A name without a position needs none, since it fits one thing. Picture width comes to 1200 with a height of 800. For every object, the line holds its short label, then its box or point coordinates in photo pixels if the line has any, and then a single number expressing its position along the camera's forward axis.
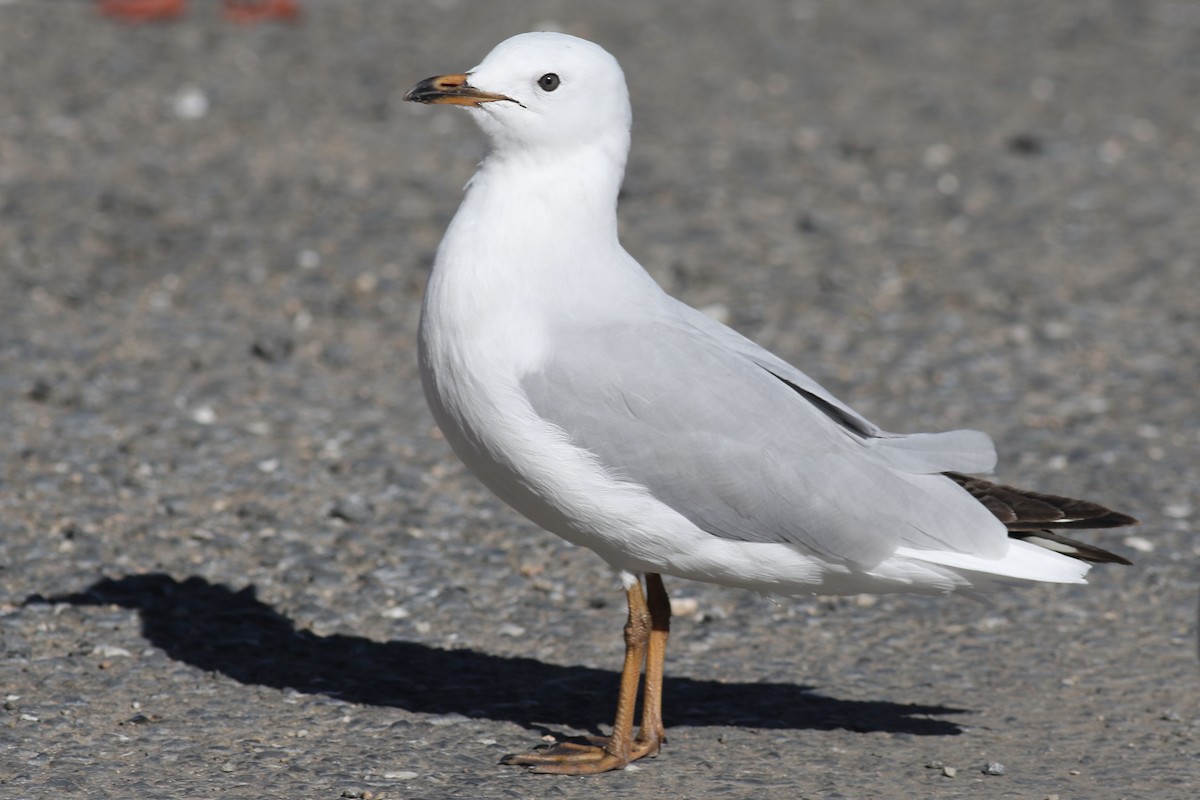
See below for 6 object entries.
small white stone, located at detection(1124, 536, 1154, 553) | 12.80
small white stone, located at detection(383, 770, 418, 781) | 8.98
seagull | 8.85
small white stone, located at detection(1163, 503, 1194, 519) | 13.34
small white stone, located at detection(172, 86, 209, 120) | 21.09
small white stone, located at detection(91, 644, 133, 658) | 10.45
